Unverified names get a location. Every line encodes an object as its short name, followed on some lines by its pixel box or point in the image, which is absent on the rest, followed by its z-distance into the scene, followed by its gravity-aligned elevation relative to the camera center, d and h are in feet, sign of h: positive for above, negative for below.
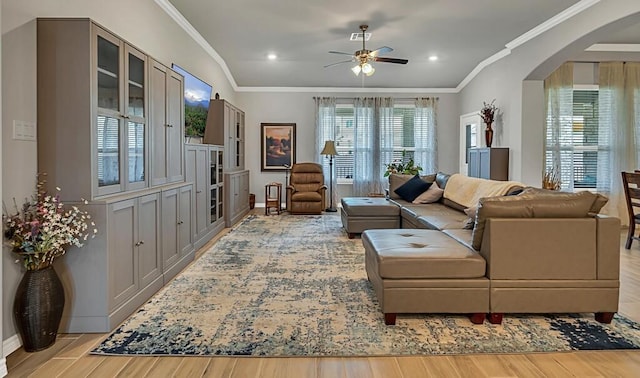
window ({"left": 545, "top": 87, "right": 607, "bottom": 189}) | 23.15 +1.55
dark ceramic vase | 7.93 -2.58
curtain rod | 30.73 +5.19
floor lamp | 28.99 +1.18
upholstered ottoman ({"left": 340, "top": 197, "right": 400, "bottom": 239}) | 19.20 -2.07
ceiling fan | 18.45 +4.94
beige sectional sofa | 9.37 -2.14
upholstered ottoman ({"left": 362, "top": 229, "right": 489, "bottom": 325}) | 9.36 -2.49
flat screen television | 18.41 +3.06
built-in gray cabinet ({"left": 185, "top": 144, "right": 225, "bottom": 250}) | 16.79 -0.80
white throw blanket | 14.66 -0.67
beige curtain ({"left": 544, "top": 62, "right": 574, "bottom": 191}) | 22.71 +2.61
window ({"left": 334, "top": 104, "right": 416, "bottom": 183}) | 30.99 +2.85
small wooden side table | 27.73 -2.06
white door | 27.27 +2.46
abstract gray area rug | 8.33 -3.38
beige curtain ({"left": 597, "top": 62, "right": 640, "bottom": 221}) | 22.67 +2.45
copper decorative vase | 24.07 +2.03
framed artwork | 30.96 +1.83
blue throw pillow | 20.80 -0.85
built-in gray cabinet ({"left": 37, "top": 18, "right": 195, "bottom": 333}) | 8.77 +0.28
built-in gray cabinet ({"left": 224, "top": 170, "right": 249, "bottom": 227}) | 22.45 -1.51
